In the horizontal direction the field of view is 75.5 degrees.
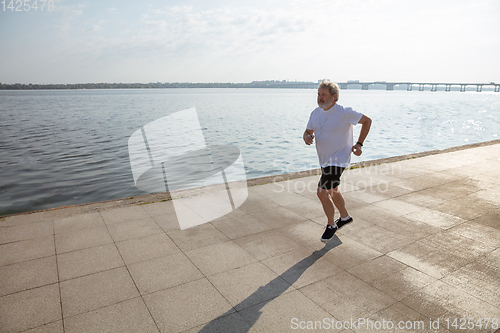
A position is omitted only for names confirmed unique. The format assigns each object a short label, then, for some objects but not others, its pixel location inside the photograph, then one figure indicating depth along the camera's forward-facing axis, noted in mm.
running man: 3670
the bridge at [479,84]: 149462
